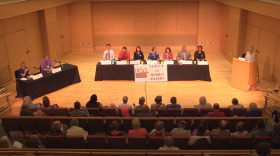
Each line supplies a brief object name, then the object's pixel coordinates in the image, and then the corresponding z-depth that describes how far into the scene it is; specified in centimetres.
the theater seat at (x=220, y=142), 554
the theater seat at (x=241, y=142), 555
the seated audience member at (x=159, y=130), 564
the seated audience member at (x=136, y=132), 579
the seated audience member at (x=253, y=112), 671
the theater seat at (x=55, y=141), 567
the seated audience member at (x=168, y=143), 495
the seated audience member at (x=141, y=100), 724
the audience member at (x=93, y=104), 752
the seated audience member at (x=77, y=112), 684
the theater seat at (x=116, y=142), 553
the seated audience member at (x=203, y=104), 731
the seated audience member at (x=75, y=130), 588
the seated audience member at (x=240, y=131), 562
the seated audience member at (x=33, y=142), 515
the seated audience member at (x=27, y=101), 706
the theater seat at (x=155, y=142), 548
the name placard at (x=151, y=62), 1094
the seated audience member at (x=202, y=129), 554
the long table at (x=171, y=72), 1111
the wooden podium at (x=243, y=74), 986
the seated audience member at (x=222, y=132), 563
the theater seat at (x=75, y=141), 565
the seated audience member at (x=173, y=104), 725
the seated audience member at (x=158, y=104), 732
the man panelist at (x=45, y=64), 1068
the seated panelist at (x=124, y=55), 1185
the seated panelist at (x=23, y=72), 971
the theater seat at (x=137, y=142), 558
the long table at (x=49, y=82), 958
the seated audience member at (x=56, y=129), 578
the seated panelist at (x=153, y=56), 1149
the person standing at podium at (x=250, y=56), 1009
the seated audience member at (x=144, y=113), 658
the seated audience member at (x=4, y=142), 518
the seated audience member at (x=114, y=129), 568
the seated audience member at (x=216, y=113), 667
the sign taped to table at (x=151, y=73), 1101
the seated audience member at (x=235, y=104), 736
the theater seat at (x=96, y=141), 560
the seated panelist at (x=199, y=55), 1150
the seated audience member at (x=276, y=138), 556
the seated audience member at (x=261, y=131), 574
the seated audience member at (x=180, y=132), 577
